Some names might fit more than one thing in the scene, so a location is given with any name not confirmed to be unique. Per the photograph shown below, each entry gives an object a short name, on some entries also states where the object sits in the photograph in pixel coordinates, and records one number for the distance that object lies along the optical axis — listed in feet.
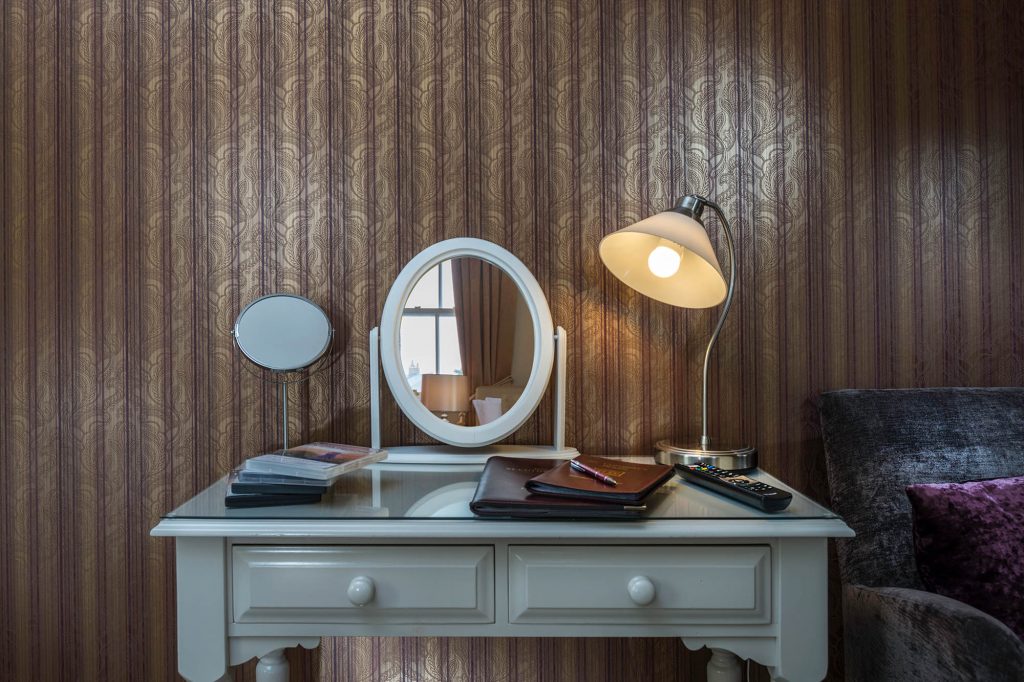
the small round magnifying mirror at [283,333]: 5.10
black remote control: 3.79
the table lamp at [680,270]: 4.61
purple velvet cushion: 3.84
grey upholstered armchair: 4.07
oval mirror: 5.08
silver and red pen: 3.87
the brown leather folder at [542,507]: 3.66
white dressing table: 3.72
